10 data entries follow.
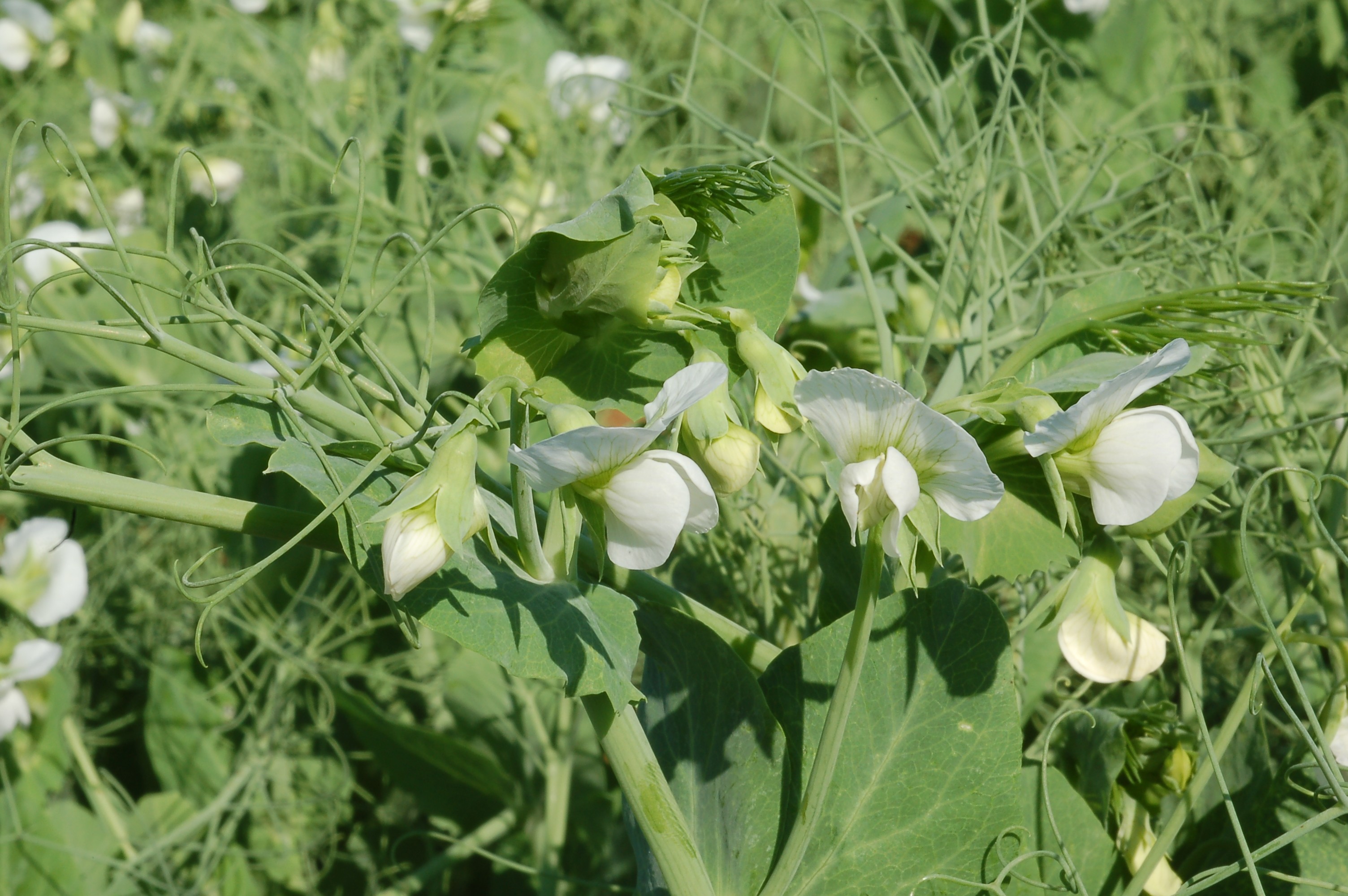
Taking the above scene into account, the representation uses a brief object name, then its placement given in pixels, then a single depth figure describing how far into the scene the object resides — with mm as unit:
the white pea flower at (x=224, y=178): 1391
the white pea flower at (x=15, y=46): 1667
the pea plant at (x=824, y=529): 709
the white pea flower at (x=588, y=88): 1229
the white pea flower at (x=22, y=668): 973
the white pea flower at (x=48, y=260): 1221
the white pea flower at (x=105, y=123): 1484
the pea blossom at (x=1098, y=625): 736
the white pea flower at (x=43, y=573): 1013
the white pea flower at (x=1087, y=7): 1308
